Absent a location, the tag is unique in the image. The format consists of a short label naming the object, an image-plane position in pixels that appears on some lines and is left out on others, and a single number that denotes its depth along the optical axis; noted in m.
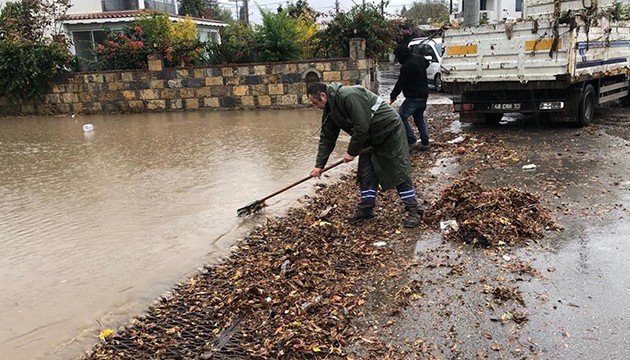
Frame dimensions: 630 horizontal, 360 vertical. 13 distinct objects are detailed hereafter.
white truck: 8.80
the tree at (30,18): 16.66
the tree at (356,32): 15.79
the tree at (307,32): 16.28
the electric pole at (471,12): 13.45
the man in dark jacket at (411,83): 8.39
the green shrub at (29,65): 15.57
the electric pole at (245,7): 51.54
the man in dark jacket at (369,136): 4.96
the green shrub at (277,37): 15.37
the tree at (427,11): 50.58
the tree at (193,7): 33.69
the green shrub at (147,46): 15.73
